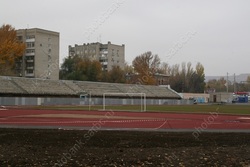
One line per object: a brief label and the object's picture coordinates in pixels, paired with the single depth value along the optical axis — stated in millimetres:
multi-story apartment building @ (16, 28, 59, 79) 108938
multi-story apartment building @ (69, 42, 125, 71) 144125
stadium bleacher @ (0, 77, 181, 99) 65625
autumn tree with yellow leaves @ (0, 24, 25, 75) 81938
